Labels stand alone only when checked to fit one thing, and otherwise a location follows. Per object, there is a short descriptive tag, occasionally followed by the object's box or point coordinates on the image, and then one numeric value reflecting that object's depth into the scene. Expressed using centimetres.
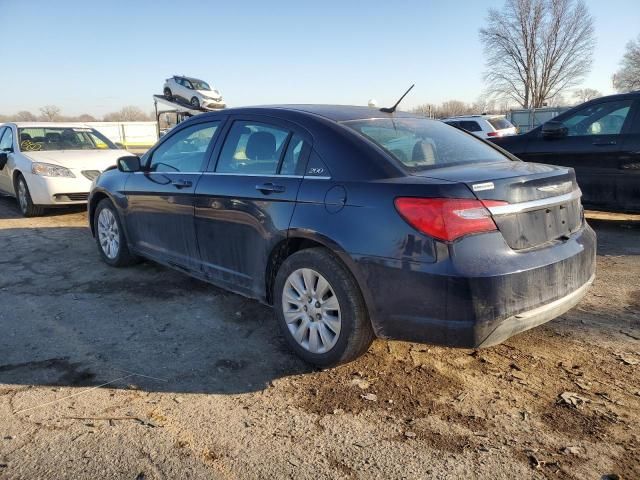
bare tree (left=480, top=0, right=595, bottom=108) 5206
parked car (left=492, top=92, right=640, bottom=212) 617
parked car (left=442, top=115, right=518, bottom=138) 1798
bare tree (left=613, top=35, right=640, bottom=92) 5244
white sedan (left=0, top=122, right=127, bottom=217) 796
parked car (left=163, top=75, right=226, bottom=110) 2767
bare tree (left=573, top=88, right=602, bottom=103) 5522
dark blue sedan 260
